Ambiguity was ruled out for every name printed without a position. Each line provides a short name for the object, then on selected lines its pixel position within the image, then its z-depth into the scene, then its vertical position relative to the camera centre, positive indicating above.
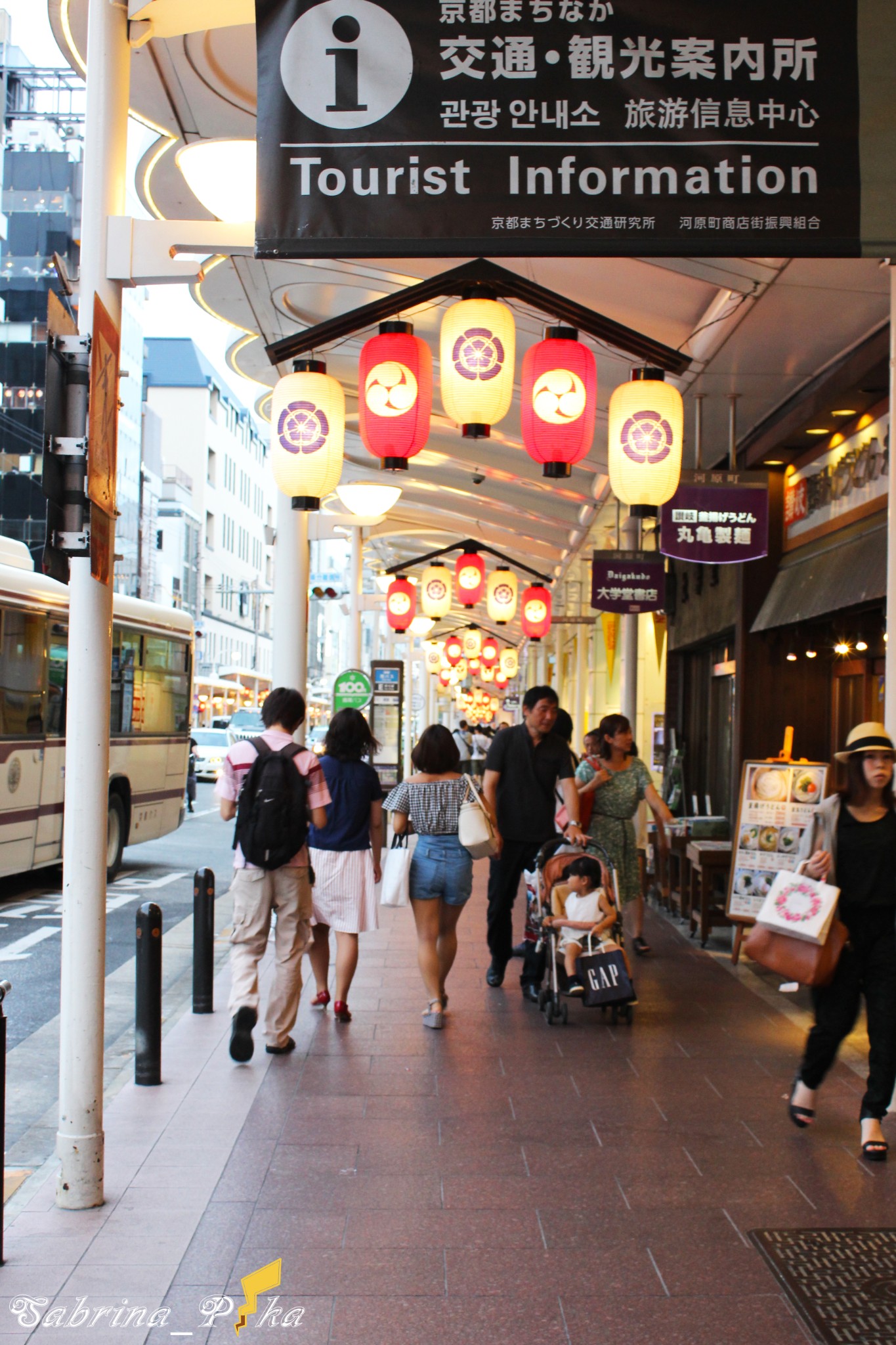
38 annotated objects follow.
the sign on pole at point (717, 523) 9.38 +1.55
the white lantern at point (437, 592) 21.27 +2.28
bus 11.79 +0.00
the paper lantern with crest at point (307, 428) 8.55 +2.02
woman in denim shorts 7.53 -0.80
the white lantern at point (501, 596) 20.45 +2.14
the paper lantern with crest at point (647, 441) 8.20 +1.88
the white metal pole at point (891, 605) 6.06 +0.62
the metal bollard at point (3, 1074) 4.05 -1.15
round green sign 19.95 +0.58
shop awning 8.37 +1.13
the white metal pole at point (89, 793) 4.59 -0.27
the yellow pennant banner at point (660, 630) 16.42 +1.30
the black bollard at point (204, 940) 7.62 -1.34
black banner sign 4.27 +2.06
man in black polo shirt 8.59 -0.41
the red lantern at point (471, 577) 19.45 +2.32
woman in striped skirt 7.48 -0.71
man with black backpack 6.65 -0.72
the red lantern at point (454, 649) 32.56 +1.99
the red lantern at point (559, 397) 7.94 +2.10
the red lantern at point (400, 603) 20.58 +2.00
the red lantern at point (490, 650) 31.61 +1.91
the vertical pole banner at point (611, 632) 18.66 +1.44
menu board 8.98 -0.67
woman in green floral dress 9.34 -0.52
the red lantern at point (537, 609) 20.95 +1.96
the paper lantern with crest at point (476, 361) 7.41 +2.16
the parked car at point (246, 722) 42.11 +0.02
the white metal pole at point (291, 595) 11.34 +1.19
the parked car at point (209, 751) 36.16 -0.84
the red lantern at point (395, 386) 7.86 +2.13
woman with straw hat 5.43 -0.74
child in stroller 7.68 -1.18
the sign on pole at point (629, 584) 12.90 +1.49
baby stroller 7.68 -1.22
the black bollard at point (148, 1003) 6.20 -1.40
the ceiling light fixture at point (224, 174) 5.42 +2.42
